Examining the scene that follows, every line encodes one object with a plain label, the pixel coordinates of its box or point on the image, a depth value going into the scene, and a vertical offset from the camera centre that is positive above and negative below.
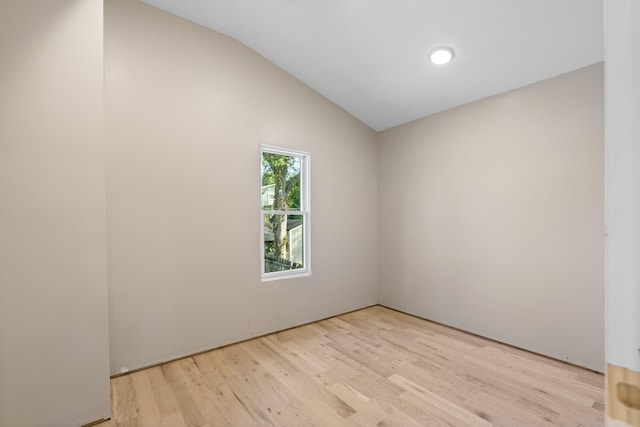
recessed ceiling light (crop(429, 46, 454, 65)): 2.49 +1.38
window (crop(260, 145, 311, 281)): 3.15 -0.02
